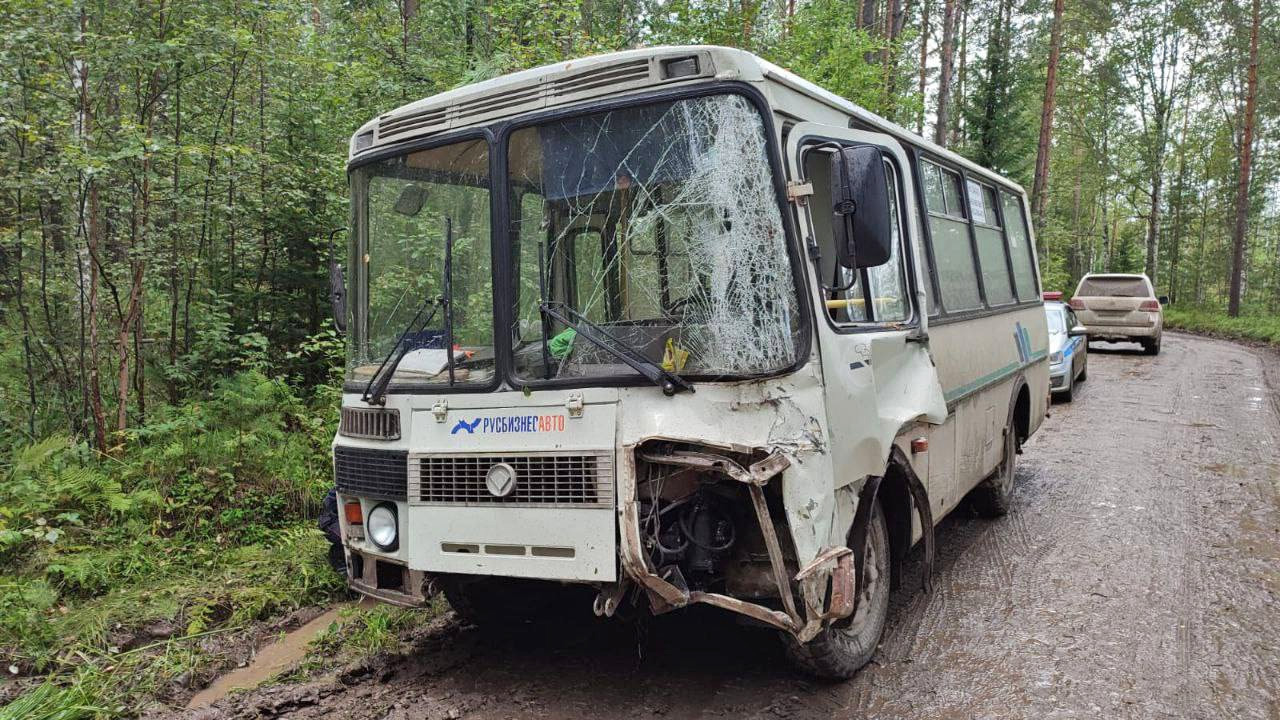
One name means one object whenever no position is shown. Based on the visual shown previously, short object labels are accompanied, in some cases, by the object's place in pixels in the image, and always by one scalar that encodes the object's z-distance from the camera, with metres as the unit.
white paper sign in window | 6.34
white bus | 3.35
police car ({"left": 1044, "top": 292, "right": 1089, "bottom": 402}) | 12.43
